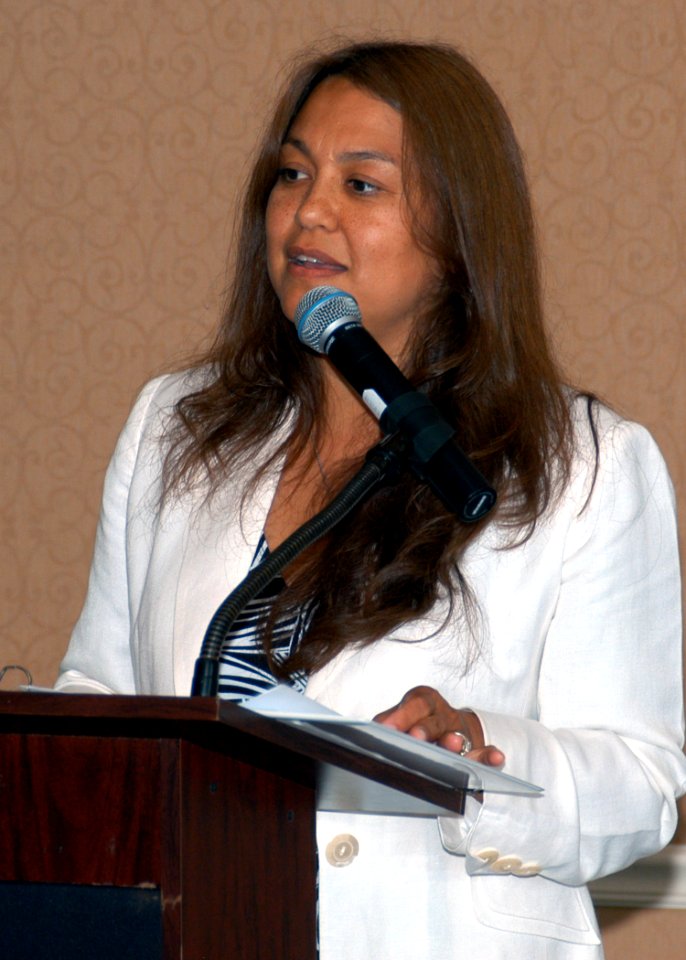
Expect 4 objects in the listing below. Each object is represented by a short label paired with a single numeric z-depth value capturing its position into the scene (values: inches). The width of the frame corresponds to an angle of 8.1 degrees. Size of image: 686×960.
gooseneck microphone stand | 134.0
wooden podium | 130.7
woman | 147.2
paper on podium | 130.6
